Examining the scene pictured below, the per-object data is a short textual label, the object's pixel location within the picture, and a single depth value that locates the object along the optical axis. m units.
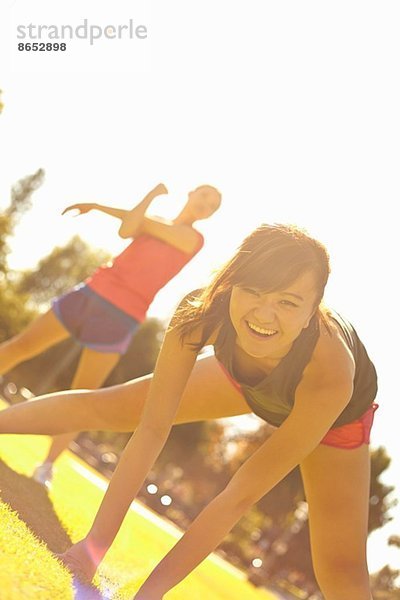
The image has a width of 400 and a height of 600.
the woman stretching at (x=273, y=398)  3.15
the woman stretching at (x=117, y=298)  6.23
